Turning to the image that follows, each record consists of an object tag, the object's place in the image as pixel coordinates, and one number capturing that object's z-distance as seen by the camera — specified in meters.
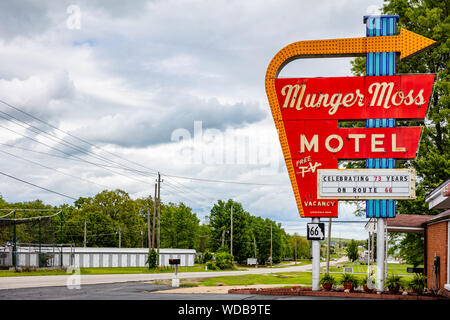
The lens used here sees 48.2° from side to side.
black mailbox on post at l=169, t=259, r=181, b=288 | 28.48
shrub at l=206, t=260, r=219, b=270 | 67.38
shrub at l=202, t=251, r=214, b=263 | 88.31
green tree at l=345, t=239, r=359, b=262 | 160.35
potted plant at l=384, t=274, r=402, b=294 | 23.27
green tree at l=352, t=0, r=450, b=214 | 32.81
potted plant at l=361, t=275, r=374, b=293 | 23.96
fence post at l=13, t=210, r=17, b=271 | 41.80
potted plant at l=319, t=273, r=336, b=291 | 24.30
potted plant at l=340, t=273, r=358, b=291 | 23.97
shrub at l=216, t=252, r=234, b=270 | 68.06
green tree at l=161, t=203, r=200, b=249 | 105.06
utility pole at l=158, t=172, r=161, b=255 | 59.75
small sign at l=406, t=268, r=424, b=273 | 31.25
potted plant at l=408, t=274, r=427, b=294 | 23.78
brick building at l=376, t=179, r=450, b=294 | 22.35
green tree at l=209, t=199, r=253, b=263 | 97.69
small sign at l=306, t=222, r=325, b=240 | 24.38
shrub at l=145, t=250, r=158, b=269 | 57.22
